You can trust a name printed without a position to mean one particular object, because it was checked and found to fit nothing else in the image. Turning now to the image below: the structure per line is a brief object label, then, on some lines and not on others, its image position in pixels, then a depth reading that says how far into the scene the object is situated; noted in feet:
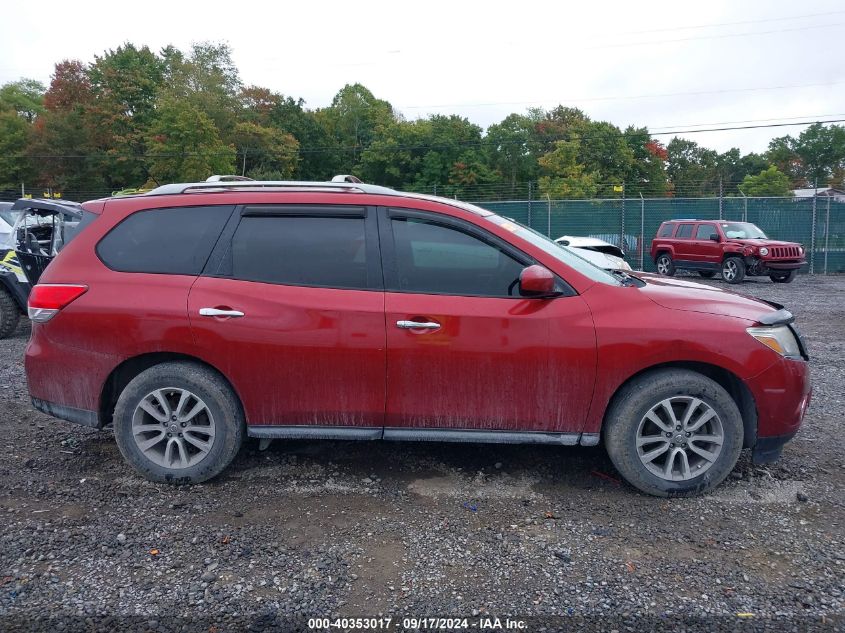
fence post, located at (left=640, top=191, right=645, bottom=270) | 72.79
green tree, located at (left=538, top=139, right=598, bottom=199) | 143.54
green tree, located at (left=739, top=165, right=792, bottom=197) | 139.54
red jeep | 58.34
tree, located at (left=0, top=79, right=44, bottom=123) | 225.76
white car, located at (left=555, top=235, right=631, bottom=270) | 45.17
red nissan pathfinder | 12.60
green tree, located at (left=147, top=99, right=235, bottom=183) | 126.93
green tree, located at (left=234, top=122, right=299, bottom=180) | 172.35
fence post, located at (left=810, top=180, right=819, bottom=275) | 69.64
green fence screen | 69.67
